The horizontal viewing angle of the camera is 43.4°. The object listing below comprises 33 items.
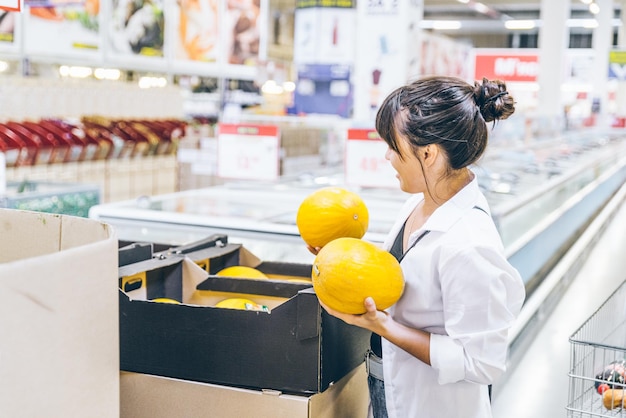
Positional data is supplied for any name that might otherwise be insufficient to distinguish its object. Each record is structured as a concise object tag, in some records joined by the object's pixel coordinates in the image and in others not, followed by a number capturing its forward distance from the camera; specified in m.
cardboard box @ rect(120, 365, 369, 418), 1.60
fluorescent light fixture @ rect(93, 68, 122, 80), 8.89
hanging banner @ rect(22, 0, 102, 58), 6.62
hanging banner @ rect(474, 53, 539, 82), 20.98
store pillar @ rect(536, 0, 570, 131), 12.30
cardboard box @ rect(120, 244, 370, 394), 1.59
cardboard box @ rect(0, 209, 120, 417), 1.05
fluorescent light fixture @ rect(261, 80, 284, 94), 13.87
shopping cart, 1.63
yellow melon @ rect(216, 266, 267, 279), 2.09
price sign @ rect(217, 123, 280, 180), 4.50
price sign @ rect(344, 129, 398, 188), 3.96
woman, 1.47
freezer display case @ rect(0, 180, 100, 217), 4.22
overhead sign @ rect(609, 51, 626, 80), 17.45
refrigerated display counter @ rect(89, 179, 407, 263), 3.12
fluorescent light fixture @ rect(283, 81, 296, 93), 15.66
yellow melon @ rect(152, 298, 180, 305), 1.83
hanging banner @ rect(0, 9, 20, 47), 6.31
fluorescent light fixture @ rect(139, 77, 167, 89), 9.32
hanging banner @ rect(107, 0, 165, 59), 7.53
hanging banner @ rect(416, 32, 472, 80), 6.85
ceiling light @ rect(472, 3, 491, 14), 21.09
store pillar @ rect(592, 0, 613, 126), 17.98
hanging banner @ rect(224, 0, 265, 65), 9.29
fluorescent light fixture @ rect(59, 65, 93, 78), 8.49
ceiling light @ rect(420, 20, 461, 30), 24.57
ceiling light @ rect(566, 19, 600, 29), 24.27
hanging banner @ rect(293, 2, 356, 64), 7.06
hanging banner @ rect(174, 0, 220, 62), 8.58
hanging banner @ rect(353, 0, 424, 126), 4.99
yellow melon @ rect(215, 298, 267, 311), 1.80
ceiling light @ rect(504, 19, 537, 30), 23.23
